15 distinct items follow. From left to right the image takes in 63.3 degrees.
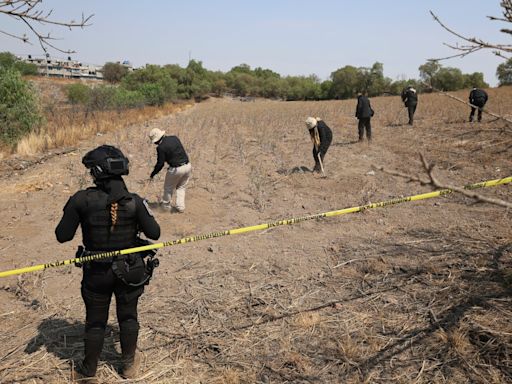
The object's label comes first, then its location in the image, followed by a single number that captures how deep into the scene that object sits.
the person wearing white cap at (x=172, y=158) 6.54
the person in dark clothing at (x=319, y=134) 8.88
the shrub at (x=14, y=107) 12.82
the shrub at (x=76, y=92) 40.11
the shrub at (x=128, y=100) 25.71
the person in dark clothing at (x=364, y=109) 12.16
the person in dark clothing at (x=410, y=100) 14.38
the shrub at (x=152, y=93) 34.59
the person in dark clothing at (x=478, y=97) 13.73
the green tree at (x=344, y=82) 59.38
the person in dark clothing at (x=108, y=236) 2.75
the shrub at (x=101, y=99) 23.83
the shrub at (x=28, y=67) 45.49
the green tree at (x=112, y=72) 71.69
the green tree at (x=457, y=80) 47.91
